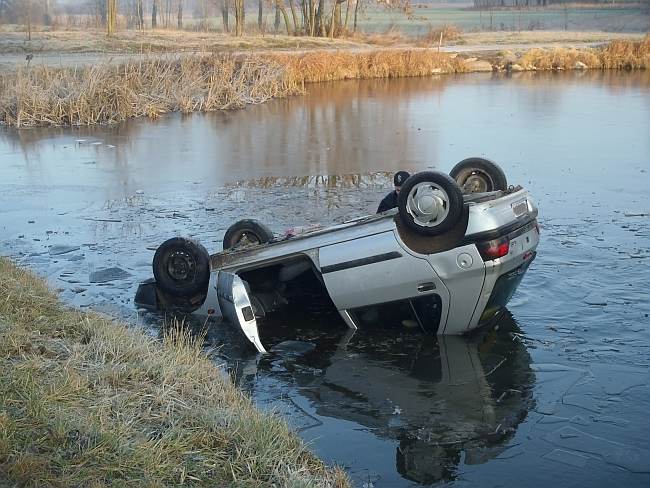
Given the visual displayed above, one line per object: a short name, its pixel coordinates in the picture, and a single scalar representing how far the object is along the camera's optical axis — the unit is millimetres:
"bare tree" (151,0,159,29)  70619
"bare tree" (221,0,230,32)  64769
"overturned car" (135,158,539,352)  7340
